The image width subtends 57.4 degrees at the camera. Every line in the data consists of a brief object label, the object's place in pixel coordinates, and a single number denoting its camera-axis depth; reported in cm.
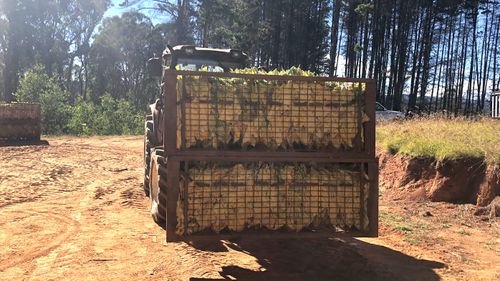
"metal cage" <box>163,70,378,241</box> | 451
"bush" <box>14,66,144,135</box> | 2812
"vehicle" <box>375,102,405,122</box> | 2484
